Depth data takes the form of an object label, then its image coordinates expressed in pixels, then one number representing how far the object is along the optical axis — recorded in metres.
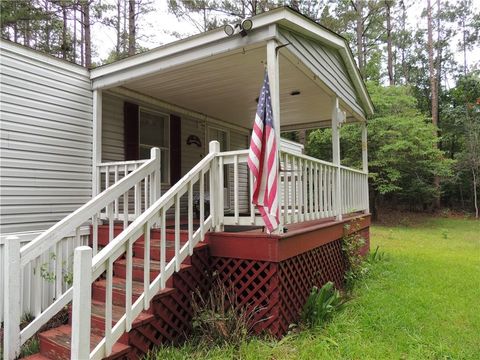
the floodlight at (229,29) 3.81
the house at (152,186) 2.97
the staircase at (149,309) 2.86
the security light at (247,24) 3.72
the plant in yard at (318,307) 3.85
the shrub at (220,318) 3.27
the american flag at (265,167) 3.47
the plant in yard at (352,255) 5.56
